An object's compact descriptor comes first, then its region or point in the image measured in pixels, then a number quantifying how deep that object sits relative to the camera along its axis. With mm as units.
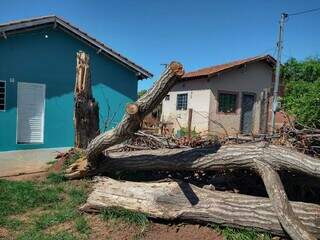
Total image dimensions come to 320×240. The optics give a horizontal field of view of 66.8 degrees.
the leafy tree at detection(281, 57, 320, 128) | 5312
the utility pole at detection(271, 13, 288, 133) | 10118
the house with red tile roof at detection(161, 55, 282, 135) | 13208
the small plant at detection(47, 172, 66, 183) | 4672
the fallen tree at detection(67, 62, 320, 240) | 2925
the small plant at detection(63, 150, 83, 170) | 5239
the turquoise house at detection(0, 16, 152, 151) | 7796
